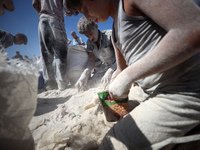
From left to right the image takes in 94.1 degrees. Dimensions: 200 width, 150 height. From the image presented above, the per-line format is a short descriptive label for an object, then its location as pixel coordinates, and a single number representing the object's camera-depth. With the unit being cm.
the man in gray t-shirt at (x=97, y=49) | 205
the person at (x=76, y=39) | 565
